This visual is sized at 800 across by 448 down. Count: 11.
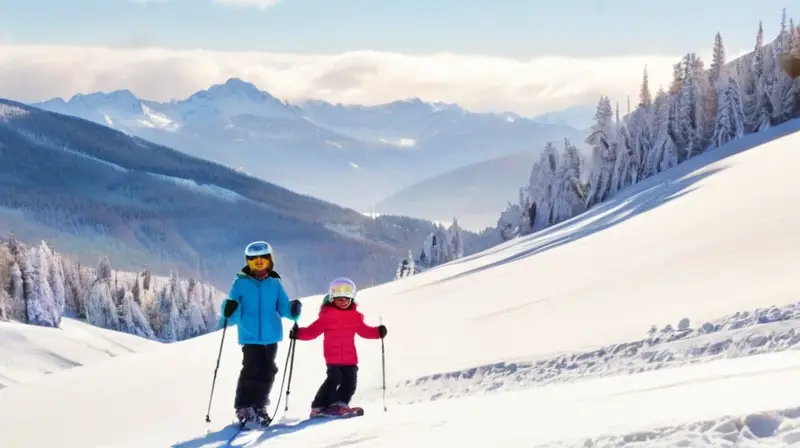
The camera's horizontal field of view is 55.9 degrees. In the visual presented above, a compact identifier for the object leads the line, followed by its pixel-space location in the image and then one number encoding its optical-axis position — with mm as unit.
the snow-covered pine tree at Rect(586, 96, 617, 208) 62375
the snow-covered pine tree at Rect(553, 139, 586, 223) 63969
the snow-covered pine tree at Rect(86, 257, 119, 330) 91062
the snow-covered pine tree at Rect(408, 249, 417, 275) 72625
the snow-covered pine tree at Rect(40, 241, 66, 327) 83688
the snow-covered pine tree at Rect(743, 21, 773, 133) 53094
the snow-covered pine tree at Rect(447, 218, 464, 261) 79938
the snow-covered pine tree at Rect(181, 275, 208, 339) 100181
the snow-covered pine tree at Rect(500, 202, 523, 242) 72188
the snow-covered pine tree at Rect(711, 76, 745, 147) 53250
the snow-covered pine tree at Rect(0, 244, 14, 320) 73375
